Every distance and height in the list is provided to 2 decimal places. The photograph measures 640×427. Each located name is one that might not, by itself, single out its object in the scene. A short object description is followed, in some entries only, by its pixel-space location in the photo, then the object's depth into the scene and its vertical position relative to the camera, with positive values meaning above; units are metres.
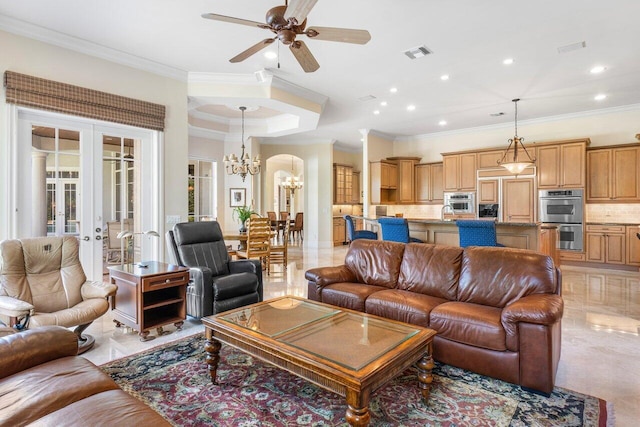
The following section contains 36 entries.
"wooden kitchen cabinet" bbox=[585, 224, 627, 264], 6.28 -0.62
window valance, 3.45 +1.23
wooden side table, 3.12 -0.83
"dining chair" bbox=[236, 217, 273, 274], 5.83 -0.50
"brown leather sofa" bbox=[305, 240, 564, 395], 2.22 -0.74
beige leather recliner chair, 2.70 -0.61
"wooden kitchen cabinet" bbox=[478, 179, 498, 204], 7.42 +0.43
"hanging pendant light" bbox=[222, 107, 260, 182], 6.64 +0.92
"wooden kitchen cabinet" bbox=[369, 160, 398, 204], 8.44 +0.78
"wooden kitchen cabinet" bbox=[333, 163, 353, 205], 10.25 +0.81
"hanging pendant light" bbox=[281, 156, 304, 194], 12.06 +0.97
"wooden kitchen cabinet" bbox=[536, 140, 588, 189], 6.52 +0.89
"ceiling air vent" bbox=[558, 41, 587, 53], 3.98 +1.92
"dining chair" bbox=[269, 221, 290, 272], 6.36 -0.82
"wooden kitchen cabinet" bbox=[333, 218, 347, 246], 10.36 -0.63
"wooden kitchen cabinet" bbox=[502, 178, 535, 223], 7.04 +0.22
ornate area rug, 1.96 -1.18
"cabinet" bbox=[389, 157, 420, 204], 8.92 +0.89
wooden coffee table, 1.67 -0.78
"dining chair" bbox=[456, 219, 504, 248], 4.34 -0.28
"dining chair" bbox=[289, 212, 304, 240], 11.17 -0.40
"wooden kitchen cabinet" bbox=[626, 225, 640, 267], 6.13 -0.64
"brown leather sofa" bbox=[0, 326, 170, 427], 1.28 -0.76
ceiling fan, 2.31 +1.35
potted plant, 6.15 -0.11
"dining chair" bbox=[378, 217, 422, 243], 5.13 -0.29
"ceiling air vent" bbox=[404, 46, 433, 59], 4.09 +1.93
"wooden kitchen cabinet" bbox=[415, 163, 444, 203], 8.57 +0.69
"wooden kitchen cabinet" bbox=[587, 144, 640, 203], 6.31 +0.68
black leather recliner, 3.49 -0.67
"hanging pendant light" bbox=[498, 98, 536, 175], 6.95 +1.15
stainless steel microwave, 7.76 +0.20
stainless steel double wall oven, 6.53 -0.07
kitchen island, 4.49 -0.34
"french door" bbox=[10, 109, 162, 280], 3.63 +0.32
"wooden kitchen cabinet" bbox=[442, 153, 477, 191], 7.76 +0.89
